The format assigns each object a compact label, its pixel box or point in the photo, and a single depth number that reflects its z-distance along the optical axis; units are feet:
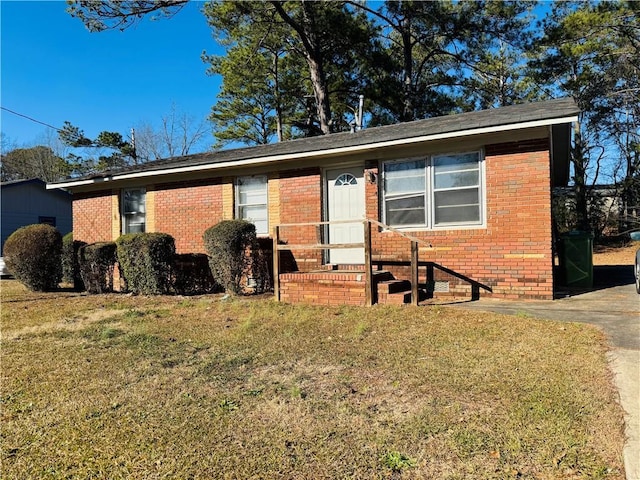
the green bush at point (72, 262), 37.14
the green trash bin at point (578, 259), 29.66
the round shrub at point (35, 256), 35.09
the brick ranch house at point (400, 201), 24.00
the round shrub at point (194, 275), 33.09
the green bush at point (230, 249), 29.01
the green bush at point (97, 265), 33.86
